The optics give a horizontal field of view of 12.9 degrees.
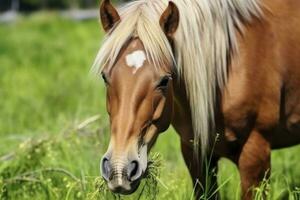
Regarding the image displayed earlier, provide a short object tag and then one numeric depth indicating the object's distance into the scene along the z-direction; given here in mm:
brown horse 5517
